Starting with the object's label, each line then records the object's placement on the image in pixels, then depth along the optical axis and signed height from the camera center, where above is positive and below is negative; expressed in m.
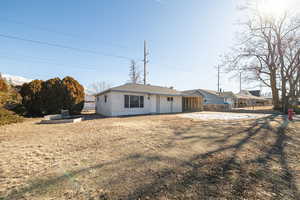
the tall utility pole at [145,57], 18.74 +7.55
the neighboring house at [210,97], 24.15 +1.61
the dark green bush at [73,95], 10.95 +0.85
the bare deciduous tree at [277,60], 14.00 +5.83
